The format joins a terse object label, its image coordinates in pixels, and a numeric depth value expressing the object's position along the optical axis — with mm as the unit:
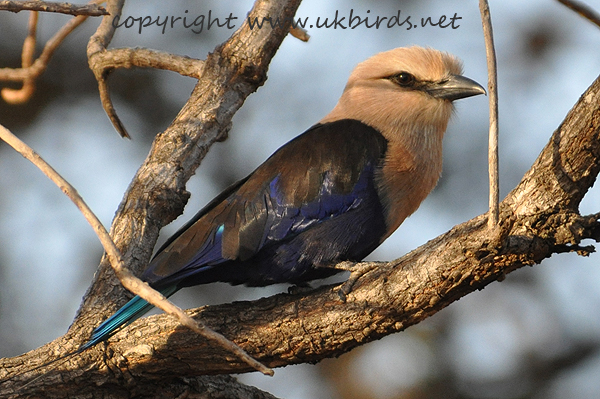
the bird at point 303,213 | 8109
